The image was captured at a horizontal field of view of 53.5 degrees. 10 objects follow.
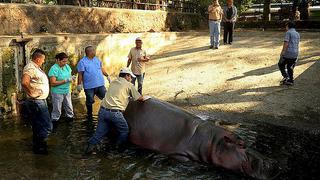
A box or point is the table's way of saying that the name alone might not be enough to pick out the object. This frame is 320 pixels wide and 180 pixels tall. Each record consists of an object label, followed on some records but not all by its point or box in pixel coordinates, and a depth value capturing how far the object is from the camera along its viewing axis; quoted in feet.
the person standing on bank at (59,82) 20.58
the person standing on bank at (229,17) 37.83
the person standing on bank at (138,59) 25.83
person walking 26.16
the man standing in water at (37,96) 16.66
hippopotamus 15.78
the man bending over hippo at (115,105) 17.27
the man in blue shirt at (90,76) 21.86
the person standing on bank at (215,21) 37.15
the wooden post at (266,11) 59.16
